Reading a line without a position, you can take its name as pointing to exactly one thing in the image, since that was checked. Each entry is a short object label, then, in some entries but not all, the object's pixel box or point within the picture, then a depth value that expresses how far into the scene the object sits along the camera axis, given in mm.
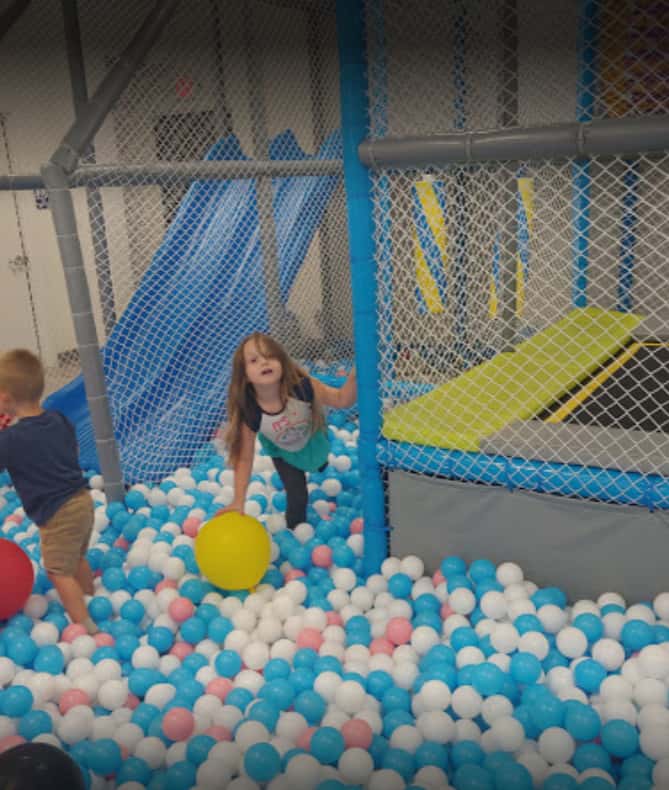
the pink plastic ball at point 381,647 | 2268
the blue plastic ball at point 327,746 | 1777
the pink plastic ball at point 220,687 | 2104
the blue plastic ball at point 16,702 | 2033
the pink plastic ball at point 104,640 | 2400
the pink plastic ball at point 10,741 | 1865
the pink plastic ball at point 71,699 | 2094
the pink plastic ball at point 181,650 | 2377
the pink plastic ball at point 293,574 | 2762
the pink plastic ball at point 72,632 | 2436
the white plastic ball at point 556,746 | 1785
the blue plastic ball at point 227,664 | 2215
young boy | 2438
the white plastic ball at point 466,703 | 1959
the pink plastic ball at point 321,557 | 2838
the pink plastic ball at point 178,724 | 1930
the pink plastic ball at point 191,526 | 3180
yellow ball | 2510
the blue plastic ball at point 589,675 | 2021
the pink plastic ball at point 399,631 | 2311
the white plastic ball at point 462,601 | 2383
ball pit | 1777
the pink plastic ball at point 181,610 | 2514
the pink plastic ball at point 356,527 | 3072
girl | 2758
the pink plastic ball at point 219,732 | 1907
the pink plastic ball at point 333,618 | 2436
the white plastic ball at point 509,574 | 2418
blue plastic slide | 3935
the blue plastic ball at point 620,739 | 1779
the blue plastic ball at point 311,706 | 1964
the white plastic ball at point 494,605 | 2322
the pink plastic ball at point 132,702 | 2143
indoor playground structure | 1936
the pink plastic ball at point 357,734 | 1836
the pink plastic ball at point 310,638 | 2311
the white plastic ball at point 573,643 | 2145
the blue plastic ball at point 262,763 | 1728
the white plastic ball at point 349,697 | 1997
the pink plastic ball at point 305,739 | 1852
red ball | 2432
